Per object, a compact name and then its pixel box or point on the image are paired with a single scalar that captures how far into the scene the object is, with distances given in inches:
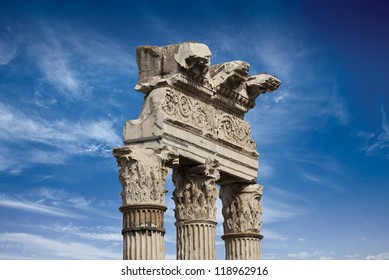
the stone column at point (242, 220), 986.1
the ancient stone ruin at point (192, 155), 818.8
